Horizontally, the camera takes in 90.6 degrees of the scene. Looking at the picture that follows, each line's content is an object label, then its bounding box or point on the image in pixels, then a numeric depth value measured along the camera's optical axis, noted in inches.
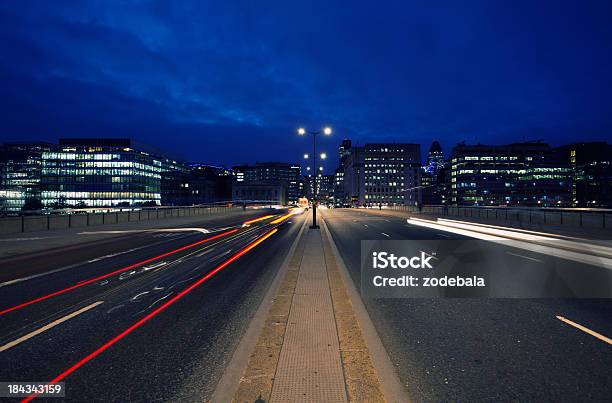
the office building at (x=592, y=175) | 6899.6
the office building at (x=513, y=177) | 6535.4
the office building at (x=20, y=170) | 5639.8
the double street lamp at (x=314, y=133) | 1019.3
